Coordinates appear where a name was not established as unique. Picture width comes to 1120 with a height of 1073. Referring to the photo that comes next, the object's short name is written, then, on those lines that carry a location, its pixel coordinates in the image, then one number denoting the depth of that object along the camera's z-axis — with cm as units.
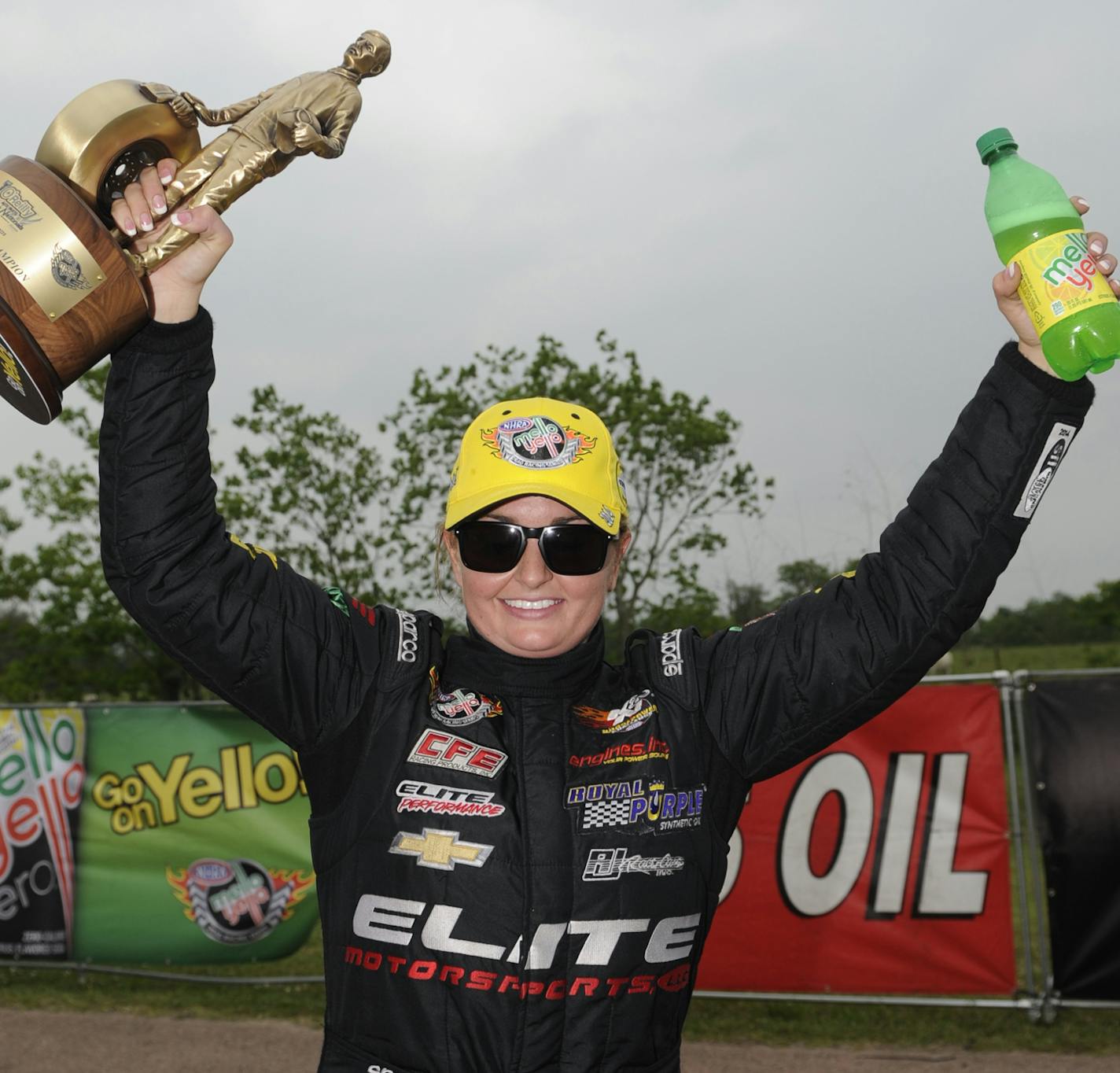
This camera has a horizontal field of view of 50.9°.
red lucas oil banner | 664
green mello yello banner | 752
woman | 212
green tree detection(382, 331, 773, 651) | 2258
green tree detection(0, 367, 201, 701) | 2045
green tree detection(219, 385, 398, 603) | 2197
